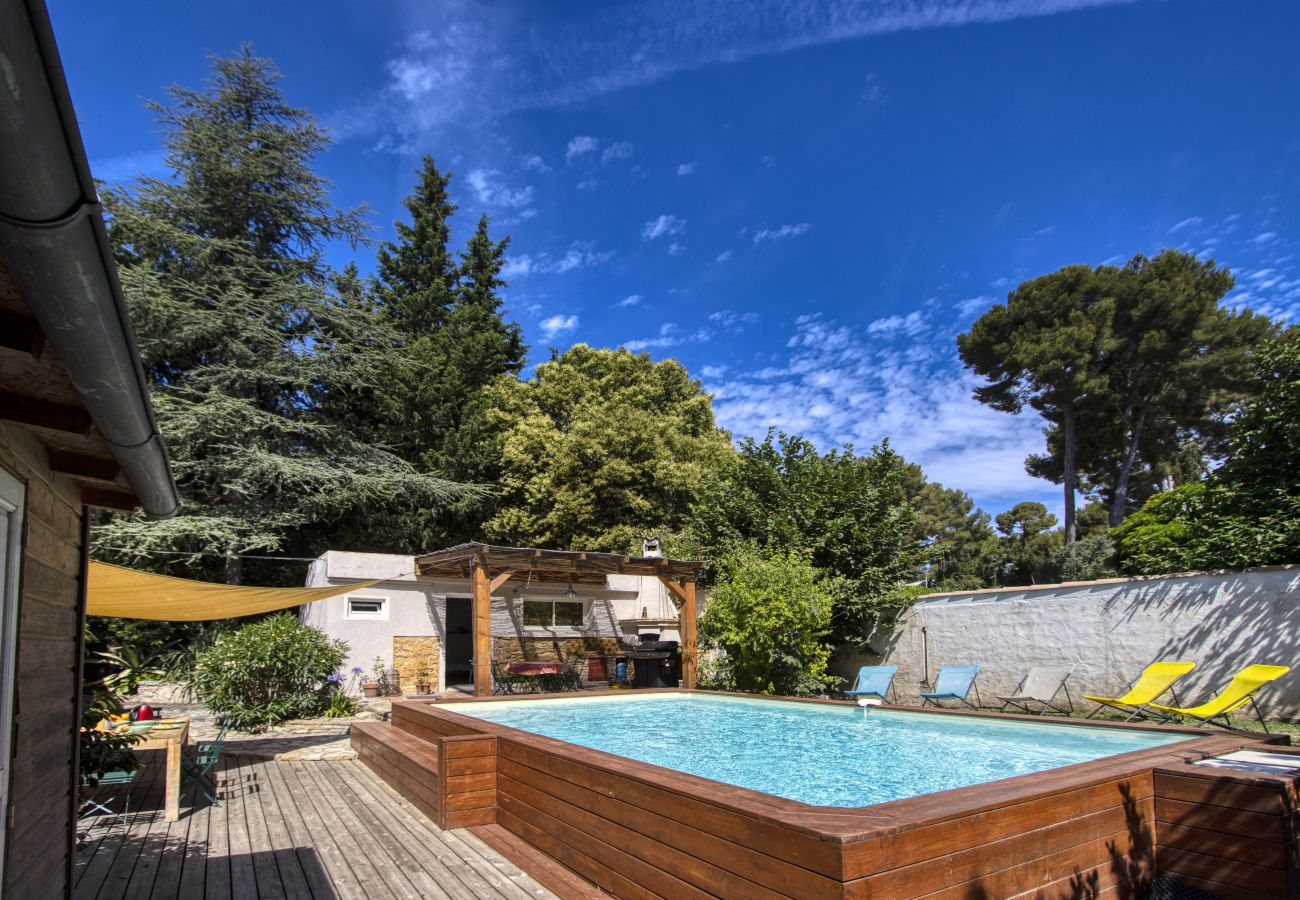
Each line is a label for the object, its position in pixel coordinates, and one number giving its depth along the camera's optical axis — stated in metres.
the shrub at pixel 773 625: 10.90
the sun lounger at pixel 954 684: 9.89
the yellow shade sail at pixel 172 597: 5.76
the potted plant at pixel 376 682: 12.45
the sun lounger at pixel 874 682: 10.54
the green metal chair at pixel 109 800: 5.35
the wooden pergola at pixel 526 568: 11.07
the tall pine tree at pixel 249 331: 15.66
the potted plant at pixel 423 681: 13.16
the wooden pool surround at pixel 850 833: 2.73
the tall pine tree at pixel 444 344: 19.84
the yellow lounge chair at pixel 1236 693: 7.28
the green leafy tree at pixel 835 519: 12.66
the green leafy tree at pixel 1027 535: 34.97
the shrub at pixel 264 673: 9.85
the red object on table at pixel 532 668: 12.58
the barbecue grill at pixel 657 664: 12.59
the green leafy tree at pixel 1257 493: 8.91
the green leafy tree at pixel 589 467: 19.22
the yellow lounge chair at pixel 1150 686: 8.13
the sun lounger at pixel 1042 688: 9.56
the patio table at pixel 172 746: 5.75
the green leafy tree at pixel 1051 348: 21.33
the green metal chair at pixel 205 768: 6.01
